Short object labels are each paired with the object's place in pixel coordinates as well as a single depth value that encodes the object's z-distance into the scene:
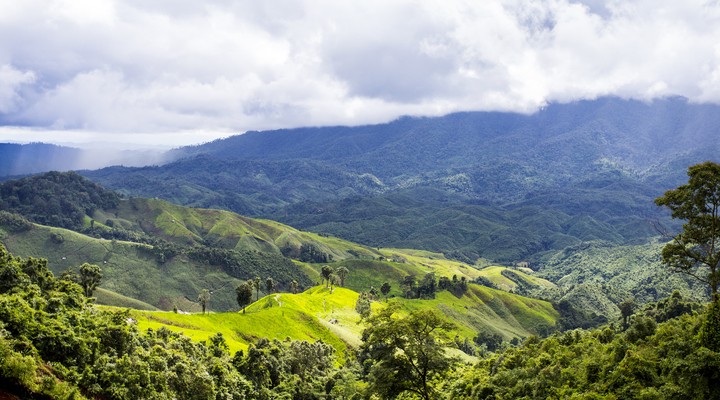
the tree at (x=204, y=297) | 176.62
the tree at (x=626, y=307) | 190.00
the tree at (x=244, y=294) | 174.62
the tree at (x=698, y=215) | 52.12
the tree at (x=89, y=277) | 122.25
